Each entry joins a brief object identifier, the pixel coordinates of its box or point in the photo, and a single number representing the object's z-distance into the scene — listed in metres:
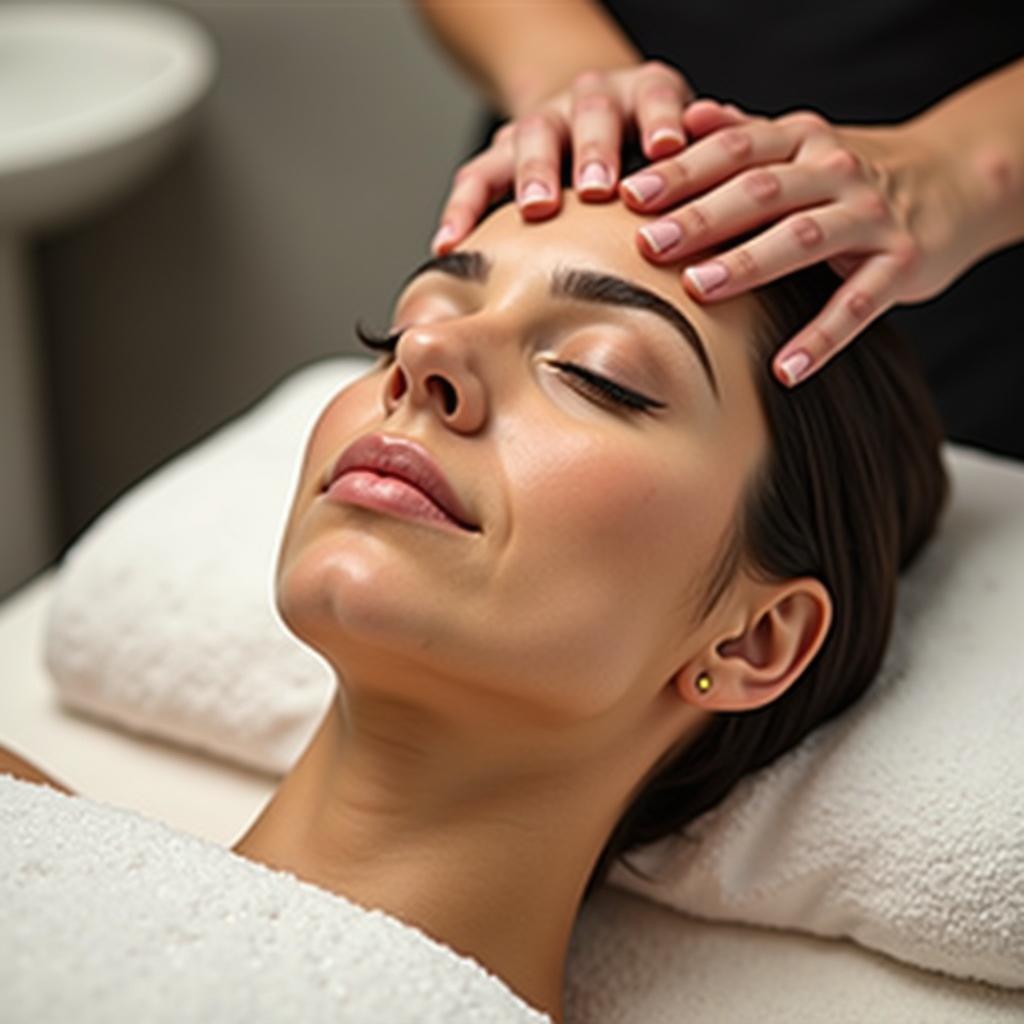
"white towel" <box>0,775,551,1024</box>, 0.89
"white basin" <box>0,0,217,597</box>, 2.10
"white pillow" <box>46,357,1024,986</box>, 1.18
